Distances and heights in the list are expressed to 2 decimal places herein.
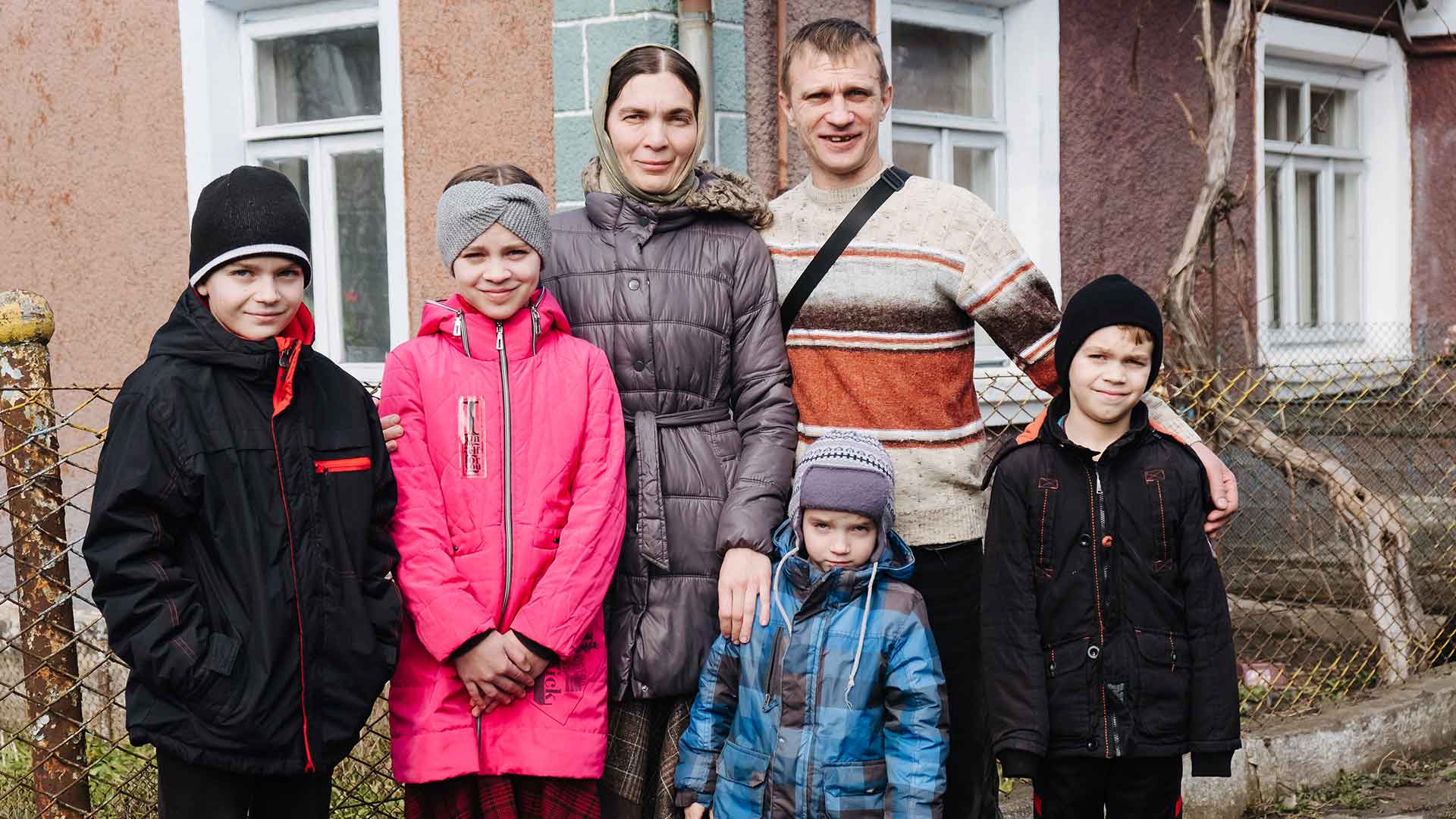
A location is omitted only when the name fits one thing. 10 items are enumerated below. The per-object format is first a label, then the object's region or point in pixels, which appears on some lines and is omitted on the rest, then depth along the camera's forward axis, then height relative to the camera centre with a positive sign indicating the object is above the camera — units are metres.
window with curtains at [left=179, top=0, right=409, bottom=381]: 5.55 +1.03
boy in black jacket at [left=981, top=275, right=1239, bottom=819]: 2.67 -0.50
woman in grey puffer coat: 2.69 -0.03
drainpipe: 4.52 +1.10
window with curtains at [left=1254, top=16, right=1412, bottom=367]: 7.77 +0.88
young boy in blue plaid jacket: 2.59 -0.64
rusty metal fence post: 3.19 -0.43
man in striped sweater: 2.78 +0.07
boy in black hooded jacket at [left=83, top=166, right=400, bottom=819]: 2.29 -0.29
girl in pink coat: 2.56 -0.31
